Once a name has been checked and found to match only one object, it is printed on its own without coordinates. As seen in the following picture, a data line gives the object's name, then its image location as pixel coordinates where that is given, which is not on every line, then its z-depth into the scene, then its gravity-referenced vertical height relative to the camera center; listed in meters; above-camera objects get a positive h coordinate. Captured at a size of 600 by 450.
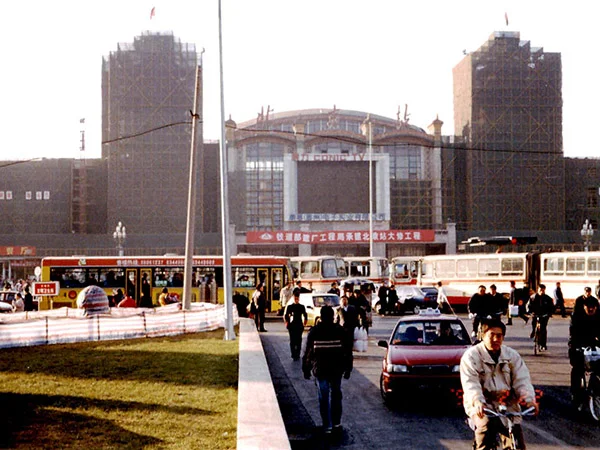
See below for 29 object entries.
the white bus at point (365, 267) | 53.53 -2.55
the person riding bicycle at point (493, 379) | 6.50 -1.29
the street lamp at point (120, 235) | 71.19 -0.34
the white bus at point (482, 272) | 41.34 -2.33
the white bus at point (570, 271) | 38.47 -2.16
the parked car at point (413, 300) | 40.28 -3.66
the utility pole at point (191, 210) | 27.95 +0.82
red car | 12.34 -2.04
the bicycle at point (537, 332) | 20.26 -2.74
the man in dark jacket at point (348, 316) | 17.48 -1.95
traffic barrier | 22.53 -2.94
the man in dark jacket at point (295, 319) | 19.17 -2.22
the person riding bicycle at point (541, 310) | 20.09 -2.11
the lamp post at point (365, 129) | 90.04 +12.02
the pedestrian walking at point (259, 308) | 27.50 -2.81
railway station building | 83.19 +6.14
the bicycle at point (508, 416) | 6.38 -1.56
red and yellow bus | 37.91 -2.13
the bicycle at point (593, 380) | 11.09 -2.19
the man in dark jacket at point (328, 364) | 10.48 -1.82
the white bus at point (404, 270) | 50.88 -2.64
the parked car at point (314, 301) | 27.97 -2.63
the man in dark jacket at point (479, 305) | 19.23 -1.88
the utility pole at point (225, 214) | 23.69 +0.55
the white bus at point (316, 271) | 45.34 -2.40
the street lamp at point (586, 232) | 71.17 -0.25
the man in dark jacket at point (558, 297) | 30.78 -2.73
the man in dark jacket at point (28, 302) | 34.72 -3.13
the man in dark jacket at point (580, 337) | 11.80 -1.67
